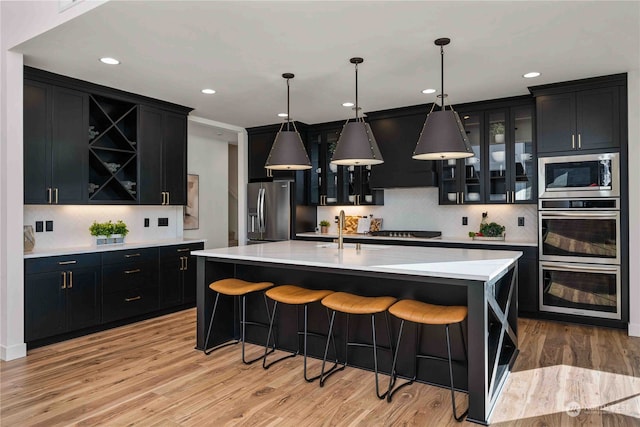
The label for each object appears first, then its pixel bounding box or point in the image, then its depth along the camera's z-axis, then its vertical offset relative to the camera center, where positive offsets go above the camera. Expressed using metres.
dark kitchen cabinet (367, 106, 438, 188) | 5.47 +0.90
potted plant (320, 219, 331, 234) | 6.68 -0.16
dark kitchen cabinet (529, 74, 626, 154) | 4.25 +1.05
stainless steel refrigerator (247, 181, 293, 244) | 6.38 +0.08
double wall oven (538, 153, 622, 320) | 4.25 -0.22
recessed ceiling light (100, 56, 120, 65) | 3.73 +1.41
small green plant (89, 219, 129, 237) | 4.66 -0.12
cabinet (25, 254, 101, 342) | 3.79 -0.74
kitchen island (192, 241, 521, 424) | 2.53 -0.57
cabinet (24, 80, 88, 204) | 3.93 +0.72
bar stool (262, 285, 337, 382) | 3.17 -0.62
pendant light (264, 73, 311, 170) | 3.81 +0.58
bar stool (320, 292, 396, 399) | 2.87 -0.63
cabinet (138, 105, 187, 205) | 5.03 +0.76
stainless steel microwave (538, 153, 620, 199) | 4.25 +0.41
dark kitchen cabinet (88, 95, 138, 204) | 4.70 +0.77
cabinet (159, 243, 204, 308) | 5.03 -0.71
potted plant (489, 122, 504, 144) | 5.07 +1.01
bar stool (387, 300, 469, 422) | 2.56 -0.63
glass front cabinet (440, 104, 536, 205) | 4.94 +0.64
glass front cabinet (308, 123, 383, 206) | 6.21 +0.57
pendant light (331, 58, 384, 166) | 3.46 +0.58
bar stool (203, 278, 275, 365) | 3.49 -0.62
